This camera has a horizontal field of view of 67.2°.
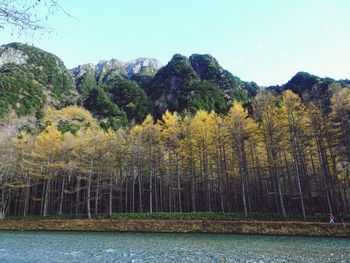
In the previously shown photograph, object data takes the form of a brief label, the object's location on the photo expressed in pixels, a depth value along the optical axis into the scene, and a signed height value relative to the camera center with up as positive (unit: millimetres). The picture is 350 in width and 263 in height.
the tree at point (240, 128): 27484 +7307
